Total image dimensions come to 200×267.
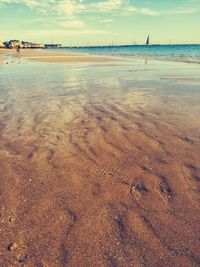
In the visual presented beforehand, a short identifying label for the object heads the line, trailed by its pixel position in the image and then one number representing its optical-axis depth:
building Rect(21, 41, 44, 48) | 133.98
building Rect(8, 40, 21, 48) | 112.60
